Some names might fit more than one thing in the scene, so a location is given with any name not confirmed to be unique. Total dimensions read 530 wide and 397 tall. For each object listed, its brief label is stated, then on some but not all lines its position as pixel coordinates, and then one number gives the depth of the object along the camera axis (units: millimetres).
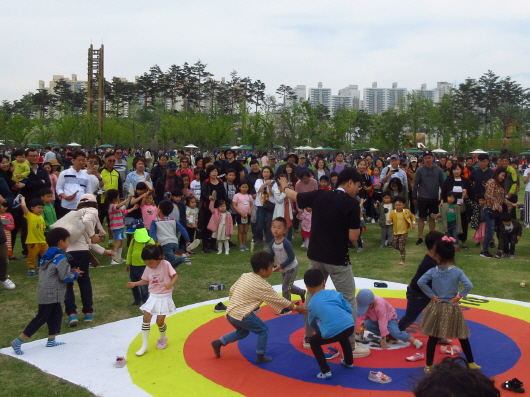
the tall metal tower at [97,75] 55781
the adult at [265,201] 10227
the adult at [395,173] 11922
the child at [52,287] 5238
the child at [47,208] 8516
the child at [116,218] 9273
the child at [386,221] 10375
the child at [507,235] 9492
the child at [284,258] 6242
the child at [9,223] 8339
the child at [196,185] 11109
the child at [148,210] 9188
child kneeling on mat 5250
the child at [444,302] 4426
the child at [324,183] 10234
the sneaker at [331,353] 5038
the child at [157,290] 5209
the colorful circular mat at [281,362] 4430
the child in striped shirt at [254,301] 4789
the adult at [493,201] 9562
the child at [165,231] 7629
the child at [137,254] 6398
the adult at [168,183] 10469
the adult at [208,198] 10398
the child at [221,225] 10195
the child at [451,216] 10211
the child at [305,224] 10492
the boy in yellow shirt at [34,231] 8156
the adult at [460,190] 10453
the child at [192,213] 10359
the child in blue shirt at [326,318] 4387
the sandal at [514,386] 4207
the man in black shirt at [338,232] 4871
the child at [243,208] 10148
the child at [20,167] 9273
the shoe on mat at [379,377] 4457
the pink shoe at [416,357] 4922
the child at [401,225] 9203
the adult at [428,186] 10352
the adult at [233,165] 11757
